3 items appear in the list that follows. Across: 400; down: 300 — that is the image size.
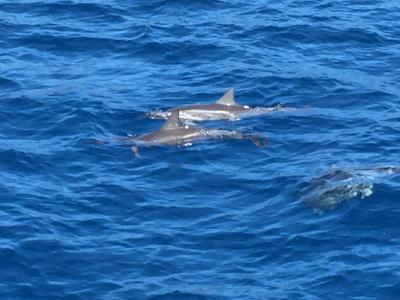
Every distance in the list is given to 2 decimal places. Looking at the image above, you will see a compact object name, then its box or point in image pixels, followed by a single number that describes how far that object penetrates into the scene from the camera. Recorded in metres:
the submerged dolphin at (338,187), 25.18
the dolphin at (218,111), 29.77
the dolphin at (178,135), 28.34
